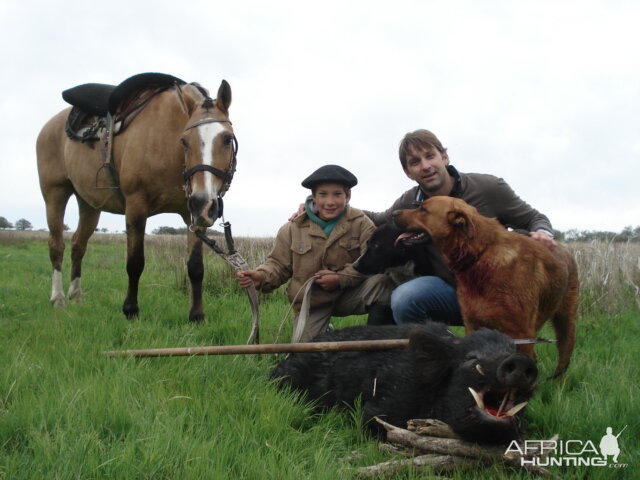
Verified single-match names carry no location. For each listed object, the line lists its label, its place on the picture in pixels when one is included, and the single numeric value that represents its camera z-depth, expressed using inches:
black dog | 172.1
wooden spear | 124.6
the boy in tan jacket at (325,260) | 183.6
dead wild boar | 87.3
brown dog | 133.5
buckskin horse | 201.0
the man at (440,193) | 170.4
